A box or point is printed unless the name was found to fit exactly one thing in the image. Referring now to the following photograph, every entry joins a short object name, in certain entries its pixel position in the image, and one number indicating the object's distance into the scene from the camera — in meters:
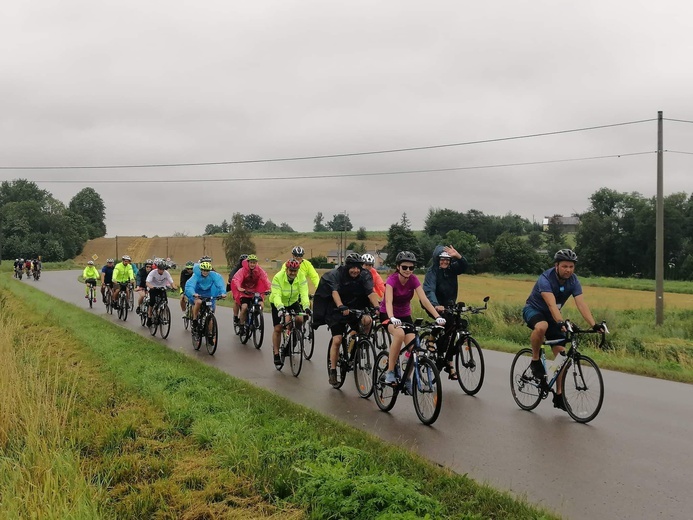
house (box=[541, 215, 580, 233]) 120.94
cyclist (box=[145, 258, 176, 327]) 16.14
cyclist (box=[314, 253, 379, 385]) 9.07
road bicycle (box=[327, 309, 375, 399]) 8.68
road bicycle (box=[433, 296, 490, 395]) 8.90
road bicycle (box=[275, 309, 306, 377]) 10.41
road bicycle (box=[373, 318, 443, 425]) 7.00
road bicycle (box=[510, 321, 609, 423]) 7.26
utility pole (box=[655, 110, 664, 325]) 20.97
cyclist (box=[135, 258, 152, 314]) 18.14
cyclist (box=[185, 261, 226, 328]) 13.36
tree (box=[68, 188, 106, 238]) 147.62
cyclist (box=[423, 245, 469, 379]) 9.52
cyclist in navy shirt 7.42
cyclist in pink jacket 13.57
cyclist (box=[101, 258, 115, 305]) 23.52
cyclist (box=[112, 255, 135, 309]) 20.80
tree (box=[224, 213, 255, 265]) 87.56
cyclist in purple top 7.41
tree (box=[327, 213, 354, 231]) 159.69
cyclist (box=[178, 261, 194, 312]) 17.81
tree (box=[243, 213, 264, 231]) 165.55
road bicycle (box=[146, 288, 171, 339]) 15.35
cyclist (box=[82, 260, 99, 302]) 25.69
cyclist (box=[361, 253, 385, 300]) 9.90
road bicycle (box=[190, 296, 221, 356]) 12.73
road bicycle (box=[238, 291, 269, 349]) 13.59
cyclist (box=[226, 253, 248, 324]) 14.58
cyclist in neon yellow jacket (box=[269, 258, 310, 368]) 10.64
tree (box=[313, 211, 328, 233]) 170.04
